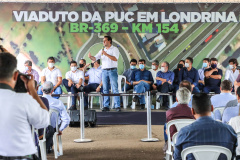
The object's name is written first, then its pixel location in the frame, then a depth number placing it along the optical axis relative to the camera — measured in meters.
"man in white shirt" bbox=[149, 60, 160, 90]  11.24
